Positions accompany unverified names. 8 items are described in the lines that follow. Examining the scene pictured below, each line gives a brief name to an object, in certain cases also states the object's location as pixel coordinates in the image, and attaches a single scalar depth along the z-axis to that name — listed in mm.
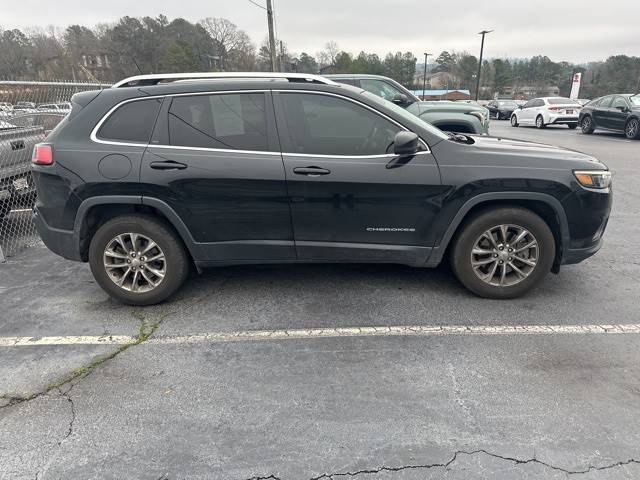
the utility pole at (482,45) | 41212
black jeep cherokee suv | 3416
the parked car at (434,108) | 7234
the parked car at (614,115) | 14297
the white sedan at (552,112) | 19672
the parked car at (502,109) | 30469
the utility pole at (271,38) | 24025
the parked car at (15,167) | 5469
